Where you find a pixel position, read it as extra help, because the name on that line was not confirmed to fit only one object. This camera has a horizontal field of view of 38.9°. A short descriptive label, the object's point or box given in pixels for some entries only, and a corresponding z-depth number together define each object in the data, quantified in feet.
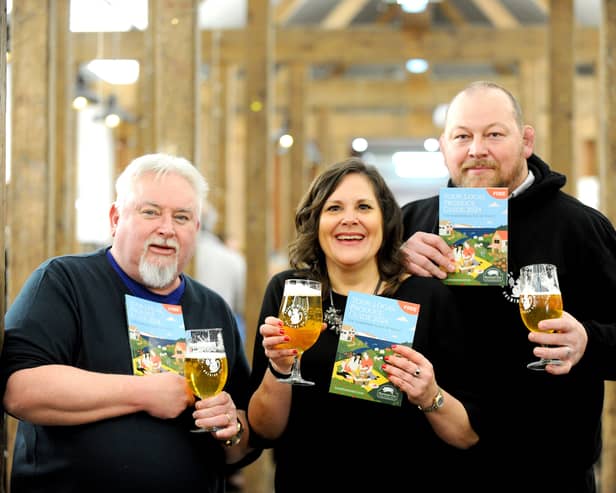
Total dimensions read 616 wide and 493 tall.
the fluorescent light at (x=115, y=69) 19.48
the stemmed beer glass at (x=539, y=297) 6.63
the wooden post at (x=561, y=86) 16.62
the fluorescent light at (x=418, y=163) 58.54
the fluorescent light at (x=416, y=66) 25.37
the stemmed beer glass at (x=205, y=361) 6.50
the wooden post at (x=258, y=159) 16.63
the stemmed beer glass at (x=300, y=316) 6.59
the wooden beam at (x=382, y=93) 34.09
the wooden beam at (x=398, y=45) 25.04
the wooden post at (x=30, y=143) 10.82
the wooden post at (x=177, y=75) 11.46
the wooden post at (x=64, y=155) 15.75
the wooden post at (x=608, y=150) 11.98
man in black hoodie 7.51
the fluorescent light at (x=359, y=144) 47.16
